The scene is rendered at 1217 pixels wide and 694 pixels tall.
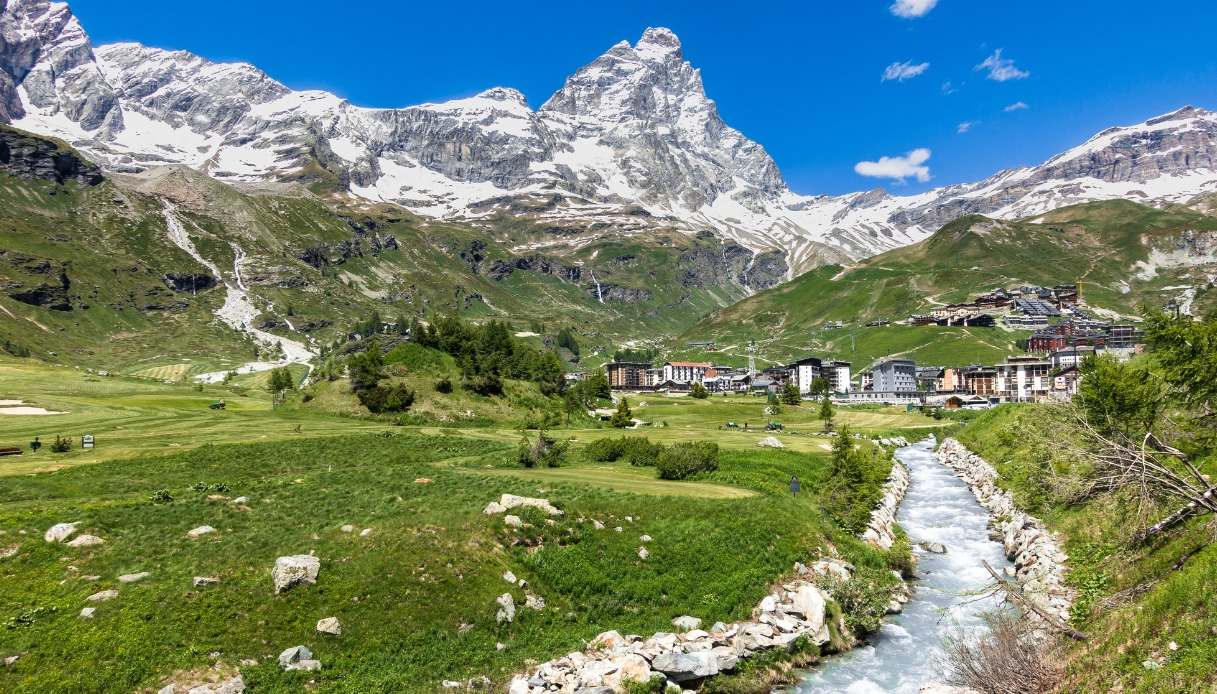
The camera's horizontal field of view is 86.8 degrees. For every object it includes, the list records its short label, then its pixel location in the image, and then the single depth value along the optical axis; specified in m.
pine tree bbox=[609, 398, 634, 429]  109.00
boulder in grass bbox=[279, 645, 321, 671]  24.20
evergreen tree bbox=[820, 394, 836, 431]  128.12
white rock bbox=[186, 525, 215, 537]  31.80
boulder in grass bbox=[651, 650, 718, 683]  26.66
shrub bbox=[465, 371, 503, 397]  104.94
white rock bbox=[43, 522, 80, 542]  28.88
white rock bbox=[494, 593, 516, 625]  28.94
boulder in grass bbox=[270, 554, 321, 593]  27.45
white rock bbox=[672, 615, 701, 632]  30.38
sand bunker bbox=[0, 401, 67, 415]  83.79
